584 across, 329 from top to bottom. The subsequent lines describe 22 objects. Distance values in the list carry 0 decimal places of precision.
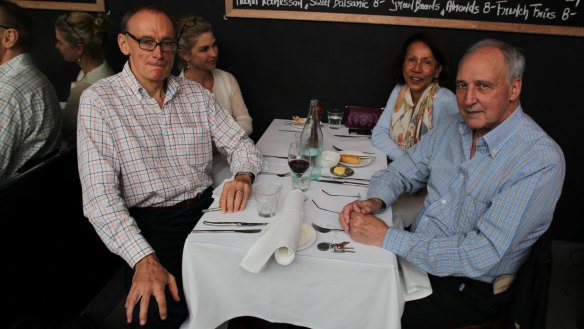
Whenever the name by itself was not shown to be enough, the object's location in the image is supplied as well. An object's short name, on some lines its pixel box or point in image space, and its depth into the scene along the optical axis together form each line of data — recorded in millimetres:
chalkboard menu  2438
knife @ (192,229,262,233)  1280
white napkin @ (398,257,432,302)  1312
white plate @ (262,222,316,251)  1211
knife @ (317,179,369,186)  1692
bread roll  1910
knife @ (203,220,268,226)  1324
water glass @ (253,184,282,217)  1360
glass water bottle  1785
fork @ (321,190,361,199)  1581
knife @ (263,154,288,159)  1993
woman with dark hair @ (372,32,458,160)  2154
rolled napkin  1124
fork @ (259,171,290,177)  1755
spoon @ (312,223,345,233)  1318
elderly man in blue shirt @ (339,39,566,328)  1228
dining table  1175
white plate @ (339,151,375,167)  1907
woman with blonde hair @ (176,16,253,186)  2387
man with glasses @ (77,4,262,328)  1360
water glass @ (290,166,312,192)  1589
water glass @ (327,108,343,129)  2545
